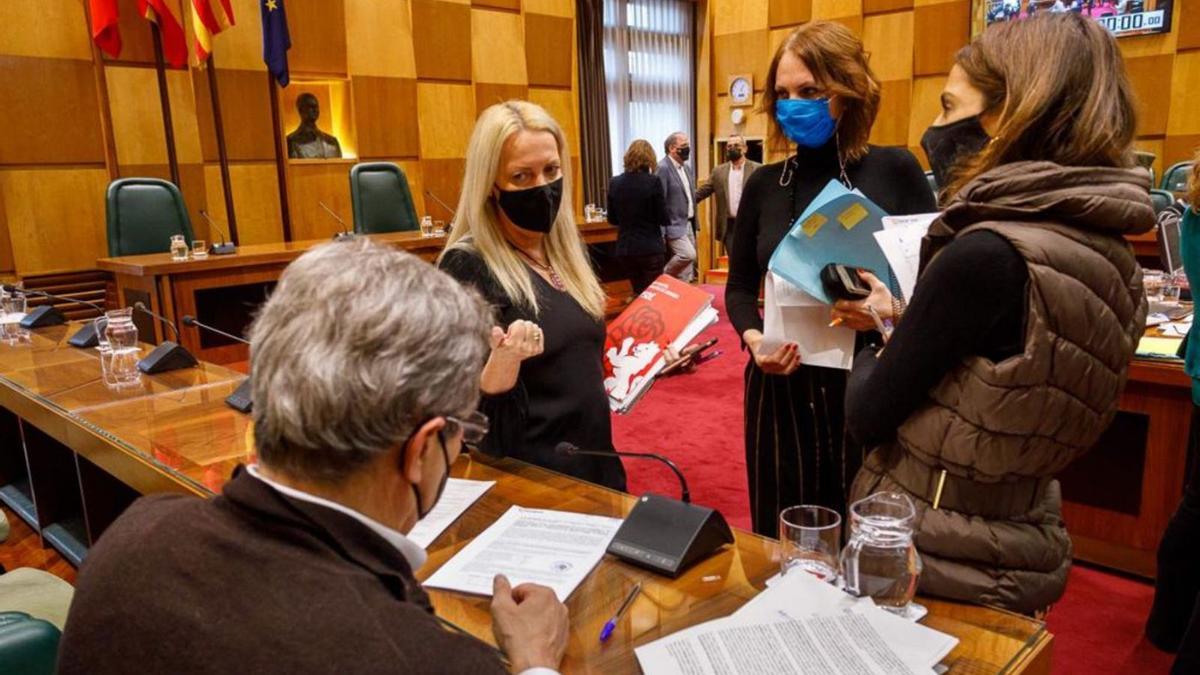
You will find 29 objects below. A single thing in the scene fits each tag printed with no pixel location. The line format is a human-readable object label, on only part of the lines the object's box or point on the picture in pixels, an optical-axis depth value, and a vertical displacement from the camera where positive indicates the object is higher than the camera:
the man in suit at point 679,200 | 6.66 -0.34
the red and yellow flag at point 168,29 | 5.20 +0.91
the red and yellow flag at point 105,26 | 5.08 +0.90
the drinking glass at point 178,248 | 4.34 -0.38
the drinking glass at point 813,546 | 1.13 -0.53
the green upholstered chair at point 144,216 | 4.66 -0.24
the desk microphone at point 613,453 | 1.25 -0.47
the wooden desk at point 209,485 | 1.00 -0.59
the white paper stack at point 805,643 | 0.91 -0.55
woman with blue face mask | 1.75 -0.11
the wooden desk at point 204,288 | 4.07 -0.57
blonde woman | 1.64 -0.26
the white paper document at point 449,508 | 1.31 -0.57
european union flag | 5.62 +0.88
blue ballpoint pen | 1.01 -0.56
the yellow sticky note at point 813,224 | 1.63 -0.14
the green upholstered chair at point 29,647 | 0.96 -0.54
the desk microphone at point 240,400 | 2.09 -0.57
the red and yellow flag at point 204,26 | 5.26 +0.92
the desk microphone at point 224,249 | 4.54 -0.42
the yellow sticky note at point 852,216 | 1.62 -0.12
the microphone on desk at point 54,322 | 2.94 -0.56
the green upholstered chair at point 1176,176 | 5.18 -0.21
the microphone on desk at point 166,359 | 2.54 -0.57
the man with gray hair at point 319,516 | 0.67 -0.31
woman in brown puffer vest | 1.07 -0.23
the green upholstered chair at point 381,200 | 5.54 -0.22
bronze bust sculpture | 6.35 +0.24
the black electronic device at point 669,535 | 1.16 -0.54
